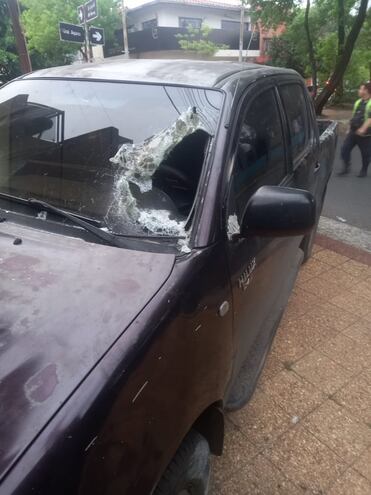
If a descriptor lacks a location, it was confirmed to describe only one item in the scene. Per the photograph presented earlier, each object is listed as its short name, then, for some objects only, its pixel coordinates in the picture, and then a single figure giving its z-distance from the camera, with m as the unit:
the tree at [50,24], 26.23
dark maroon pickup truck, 1.03
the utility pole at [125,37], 22.05
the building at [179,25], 27.52
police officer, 7.28
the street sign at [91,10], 8.15
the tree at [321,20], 10.89
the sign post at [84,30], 8.16
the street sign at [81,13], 8.49
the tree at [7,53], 18.81
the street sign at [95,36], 8.86
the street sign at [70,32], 8.11
